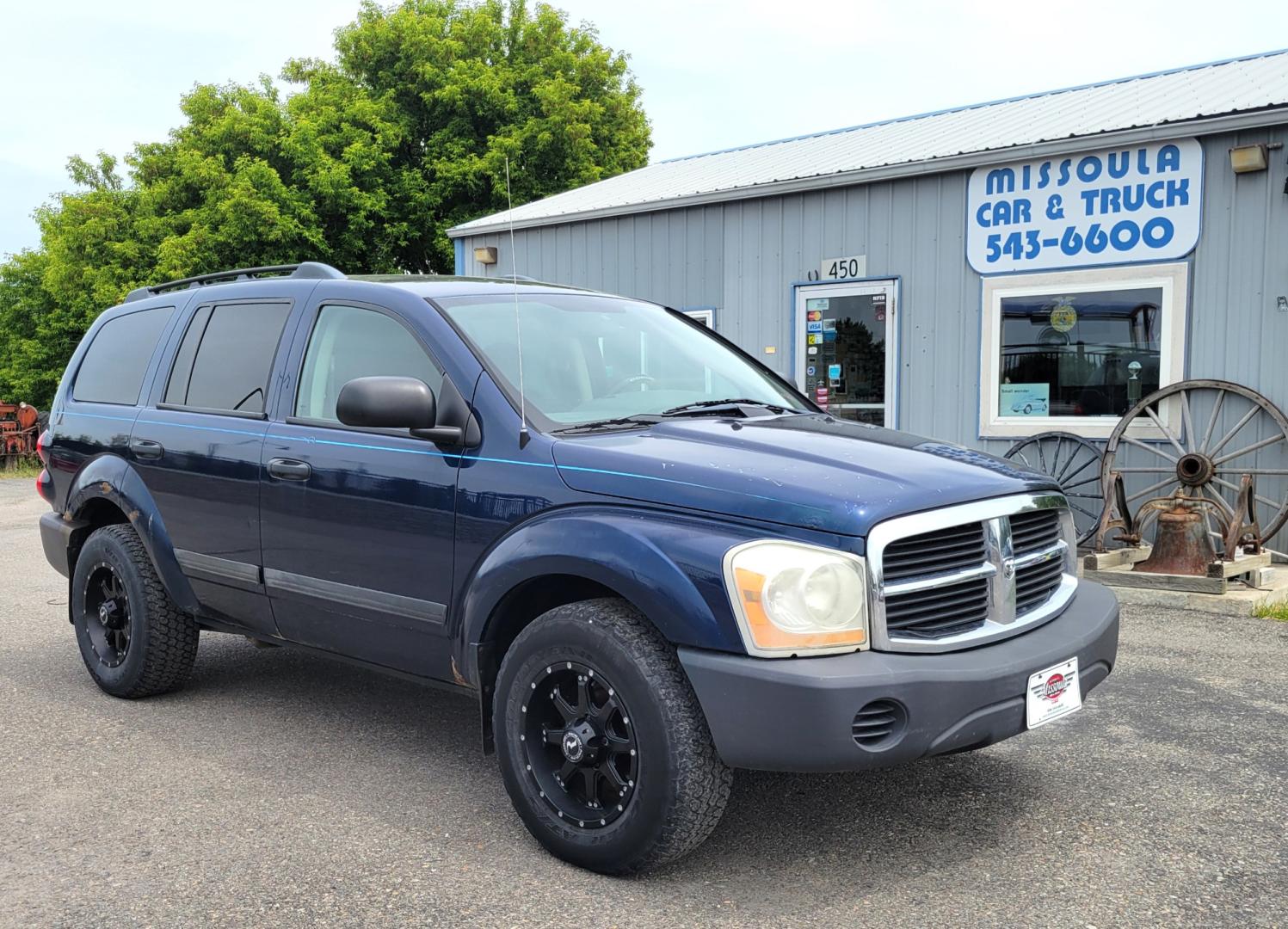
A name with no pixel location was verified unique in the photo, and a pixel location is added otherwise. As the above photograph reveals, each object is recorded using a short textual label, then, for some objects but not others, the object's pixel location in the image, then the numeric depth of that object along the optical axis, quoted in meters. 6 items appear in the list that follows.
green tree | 25.94
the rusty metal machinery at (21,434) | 21.20
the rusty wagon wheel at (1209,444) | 8.22
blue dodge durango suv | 2.89
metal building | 8.40
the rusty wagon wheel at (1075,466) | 9.07
